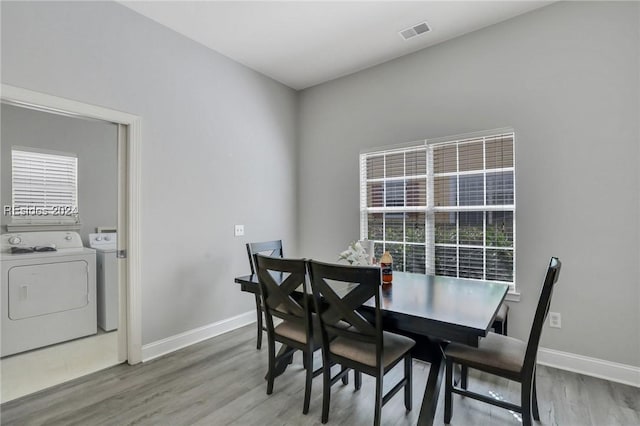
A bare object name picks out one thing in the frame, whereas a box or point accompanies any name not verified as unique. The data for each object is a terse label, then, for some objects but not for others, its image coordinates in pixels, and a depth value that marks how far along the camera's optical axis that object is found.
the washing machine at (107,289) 3.58
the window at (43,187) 3.36
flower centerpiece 2.42
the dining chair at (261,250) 3.02
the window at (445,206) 2.91
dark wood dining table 1.56
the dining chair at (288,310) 1.96
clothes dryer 2.91
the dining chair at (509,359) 1.60
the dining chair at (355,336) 1.66
